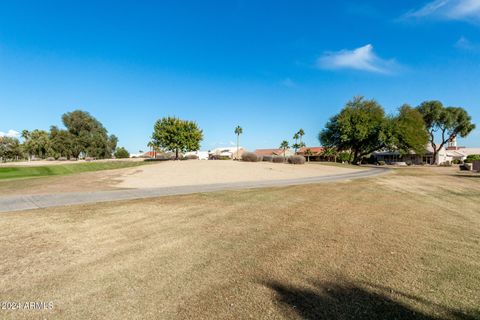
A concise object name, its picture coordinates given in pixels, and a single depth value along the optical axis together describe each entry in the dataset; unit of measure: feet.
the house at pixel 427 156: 214.69
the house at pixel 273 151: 324.02
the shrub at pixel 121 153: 325.32
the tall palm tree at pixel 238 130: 356.44
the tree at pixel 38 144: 233.06
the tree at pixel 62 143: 223.38
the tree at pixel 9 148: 264.72
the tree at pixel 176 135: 176.24
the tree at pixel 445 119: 202.90
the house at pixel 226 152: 338.25
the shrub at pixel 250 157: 130.72
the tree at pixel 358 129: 154.40
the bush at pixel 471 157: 170.08
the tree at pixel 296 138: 359.97
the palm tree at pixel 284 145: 378.53
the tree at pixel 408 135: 147.43
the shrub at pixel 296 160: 120.66
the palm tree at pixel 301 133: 359.23
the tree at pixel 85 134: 226.38
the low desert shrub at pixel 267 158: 136.50
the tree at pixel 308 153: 299.46
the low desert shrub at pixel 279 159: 129.59
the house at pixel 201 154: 335.47
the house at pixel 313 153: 287.48
